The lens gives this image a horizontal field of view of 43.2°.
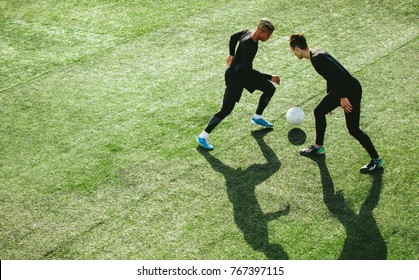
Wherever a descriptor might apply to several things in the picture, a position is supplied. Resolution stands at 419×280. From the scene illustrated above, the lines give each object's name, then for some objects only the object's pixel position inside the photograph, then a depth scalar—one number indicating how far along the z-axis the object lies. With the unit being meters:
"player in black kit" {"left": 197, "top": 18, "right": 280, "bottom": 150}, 7.43
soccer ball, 8.29
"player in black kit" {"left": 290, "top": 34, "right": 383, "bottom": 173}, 6.65
